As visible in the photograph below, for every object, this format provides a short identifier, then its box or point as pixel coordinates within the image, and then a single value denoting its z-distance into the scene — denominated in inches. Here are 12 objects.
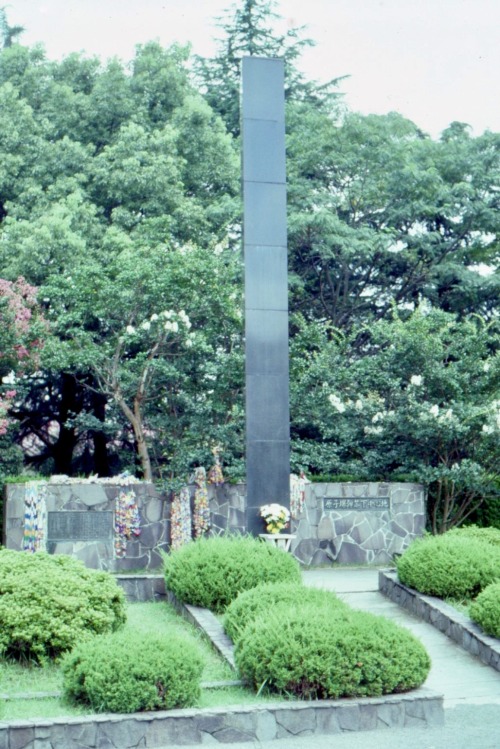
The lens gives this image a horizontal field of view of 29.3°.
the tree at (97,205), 668.7
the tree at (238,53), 924.0
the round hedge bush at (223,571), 370.9
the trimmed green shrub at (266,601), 309.1
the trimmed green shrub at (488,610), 336.8
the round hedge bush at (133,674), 242.2
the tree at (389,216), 806.5
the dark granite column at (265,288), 500.4
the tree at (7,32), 920.9
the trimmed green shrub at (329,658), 259.4
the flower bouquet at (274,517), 488.1
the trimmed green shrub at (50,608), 297.6
